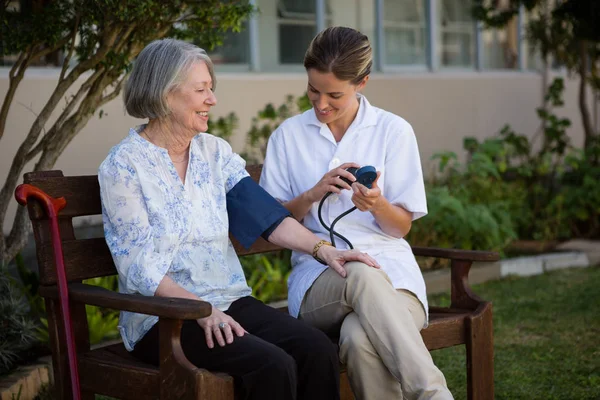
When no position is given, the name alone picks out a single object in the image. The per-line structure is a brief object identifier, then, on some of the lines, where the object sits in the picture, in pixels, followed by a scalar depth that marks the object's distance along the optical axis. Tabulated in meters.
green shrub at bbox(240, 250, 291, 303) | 5.94
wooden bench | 2.86
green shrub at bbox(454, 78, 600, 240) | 8.43
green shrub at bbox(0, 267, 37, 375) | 4.20
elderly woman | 3.04
